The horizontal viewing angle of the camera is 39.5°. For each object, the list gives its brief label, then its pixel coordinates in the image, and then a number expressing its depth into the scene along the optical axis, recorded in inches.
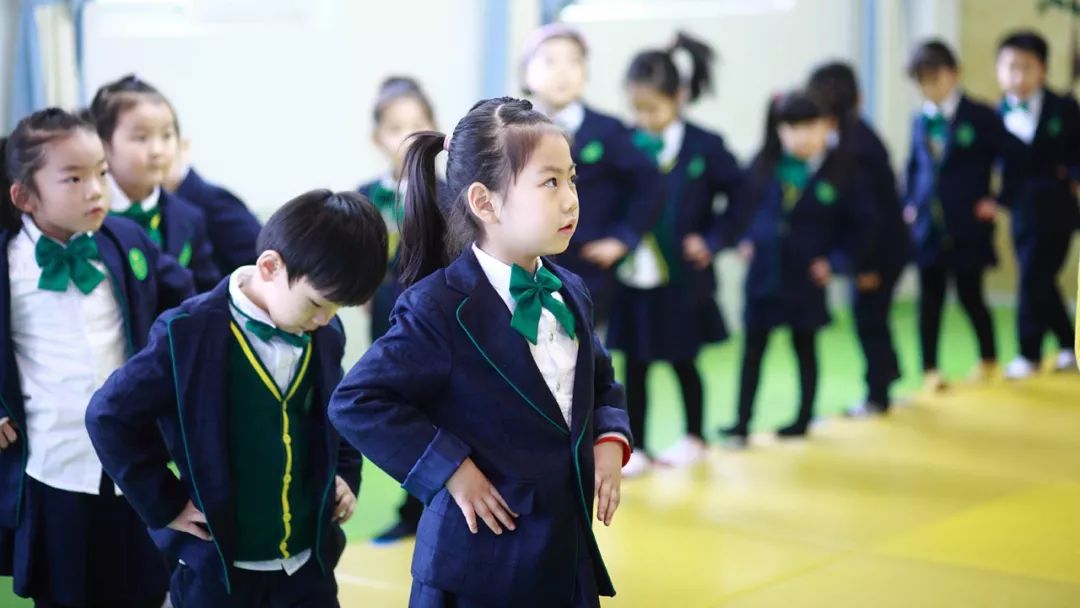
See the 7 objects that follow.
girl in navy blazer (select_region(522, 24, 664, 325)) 197.5
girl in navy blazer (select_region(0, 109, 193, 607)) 126.0
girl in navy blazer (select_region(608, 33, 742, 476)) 209.0
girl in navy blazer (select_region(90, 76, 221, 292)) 152.3
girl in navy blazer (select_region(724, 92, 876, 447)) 228.1
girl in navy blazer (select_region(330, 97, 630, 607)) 92.4
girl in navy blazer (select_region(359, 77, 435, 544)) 180.1
